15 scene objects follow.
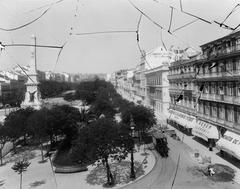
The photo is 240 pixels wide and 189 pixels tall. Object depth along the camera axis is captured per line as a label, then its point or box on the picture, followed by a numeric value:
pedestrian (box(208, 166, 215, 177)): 20.08
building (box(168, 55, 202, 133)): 35.94
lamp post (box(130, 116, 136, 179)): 20.28
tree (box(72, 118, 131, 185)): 17.94
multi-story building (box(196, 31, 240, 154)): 24.90
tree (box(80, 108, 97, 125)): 47.19
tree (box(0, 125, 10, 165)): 27.22
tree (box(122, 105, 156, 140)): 31.86
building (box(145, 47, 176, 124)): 50.97
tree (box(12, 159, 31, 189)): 18.73
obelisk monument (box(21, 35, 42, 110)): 55.34
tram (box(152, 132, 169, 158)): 26.77
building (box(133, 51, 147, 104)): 73.12
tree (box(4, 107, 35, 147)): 28.08
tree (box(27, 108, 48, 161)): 27.22
